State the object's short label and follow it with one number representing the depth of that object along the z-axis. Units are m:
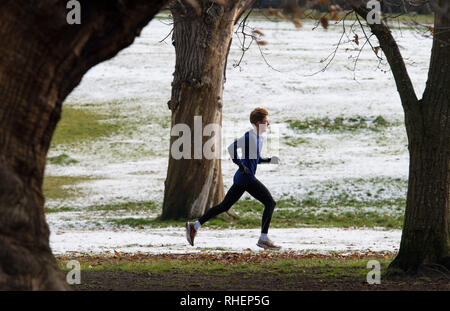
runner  19.19
